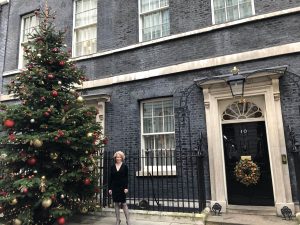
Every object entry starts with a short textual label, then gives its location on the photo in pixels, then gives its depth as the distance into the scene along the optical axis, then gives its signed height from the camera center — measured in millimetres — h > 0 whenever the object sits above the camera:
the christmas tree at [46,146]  5848 +468
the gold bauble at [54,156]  6034 +231
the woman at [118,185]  6012 -414
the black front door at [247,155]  7180 +141
